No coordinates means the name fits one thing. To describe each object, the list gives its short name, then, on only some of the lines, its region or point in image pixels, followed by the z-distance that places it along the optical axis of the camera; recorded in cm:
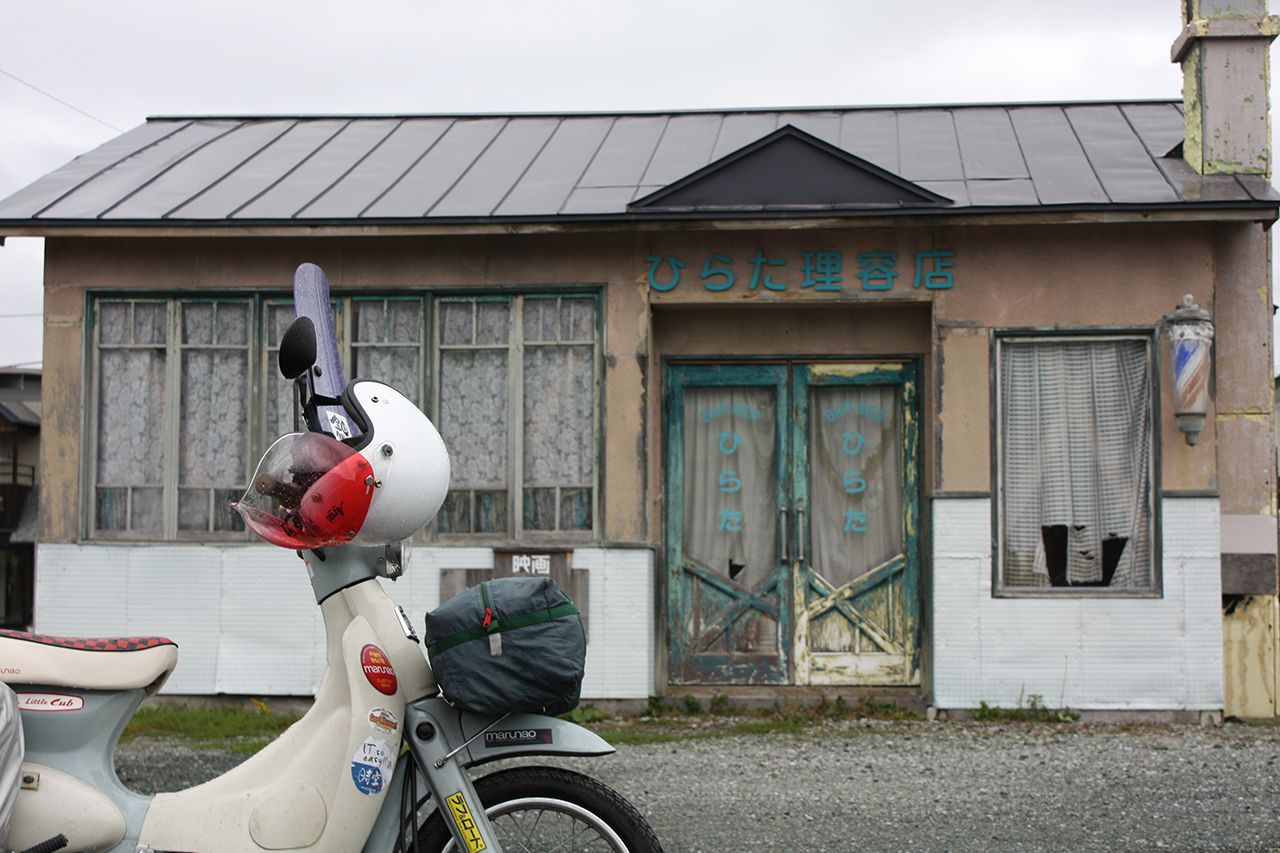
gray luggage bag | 379
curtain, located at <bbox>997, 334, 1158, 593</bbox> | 876
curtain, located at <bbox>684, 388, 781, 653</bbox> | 940
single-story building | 870
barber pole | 845
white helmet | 390
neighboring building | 1859
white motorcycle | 388
